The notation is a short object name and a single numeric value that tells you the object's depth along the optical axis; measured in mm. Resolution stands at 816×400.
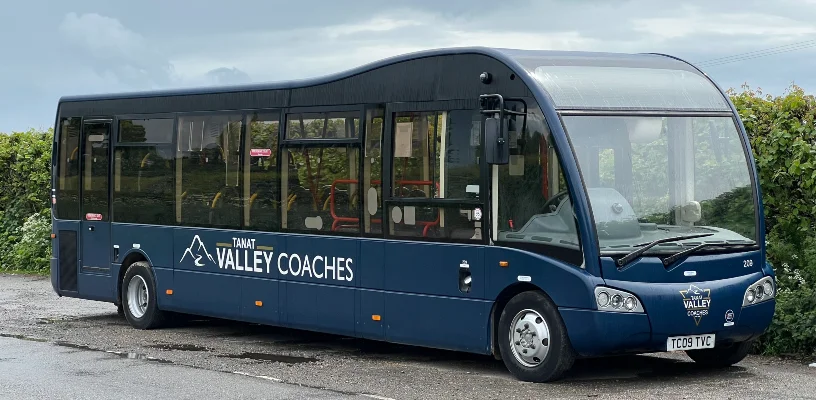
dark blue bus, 11391
